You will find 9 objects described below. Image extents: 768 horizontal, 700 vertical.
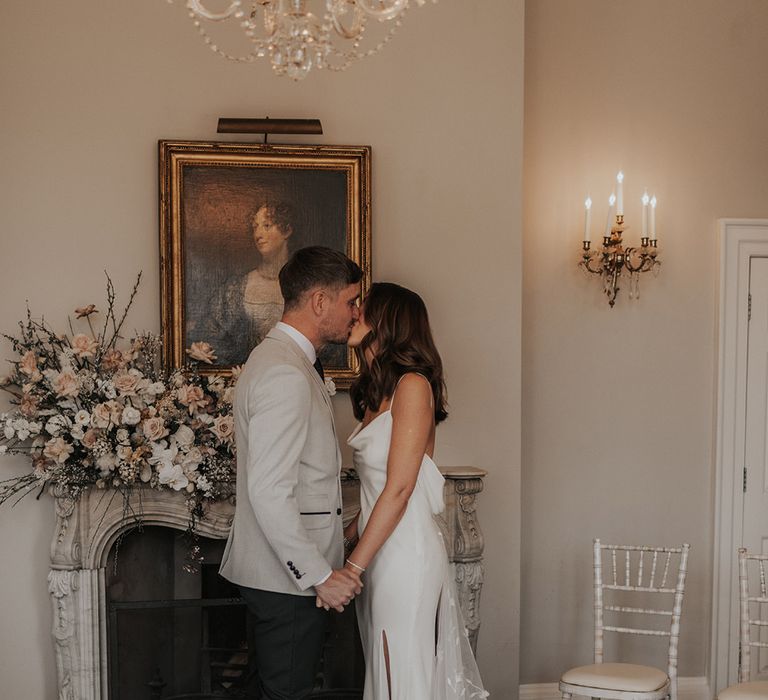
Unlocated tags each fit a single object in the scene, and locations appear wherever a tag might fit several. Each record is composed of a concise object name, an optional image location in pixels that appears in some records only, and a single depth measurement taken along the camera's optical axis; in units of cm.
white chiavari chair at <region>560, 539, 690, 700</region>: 322
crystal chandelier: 216
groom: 244
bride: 265
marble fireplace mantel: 331
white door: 423
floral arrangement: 316
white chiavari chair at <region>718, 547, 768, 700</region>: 337
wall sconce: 405
